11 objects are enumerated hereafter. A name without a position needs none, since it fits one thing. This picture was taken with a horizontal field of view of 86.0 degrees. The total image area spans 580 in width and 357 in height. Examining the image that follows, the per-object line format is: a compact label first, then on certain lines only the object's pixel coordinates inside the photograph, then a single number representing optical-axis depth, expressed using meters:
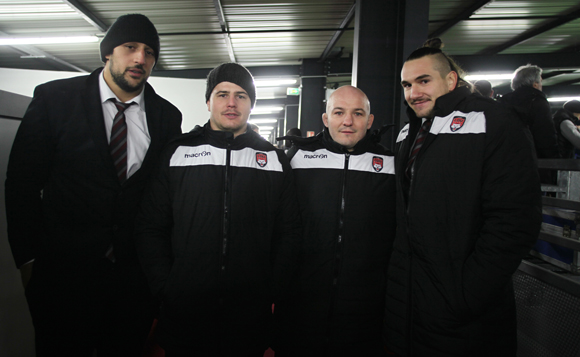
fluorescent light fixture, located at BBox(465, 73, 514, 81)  8.72
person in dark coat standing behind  3.08
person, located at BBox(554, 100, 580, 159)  3.25
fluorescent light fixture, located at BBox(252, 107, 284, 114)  15.24
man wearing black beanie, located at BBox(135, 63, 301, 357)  1.50
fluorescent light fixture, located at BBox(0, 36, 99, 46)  6.93
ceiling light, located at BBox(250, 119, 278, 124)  19.50
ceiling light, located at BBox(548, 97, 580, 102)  11.94
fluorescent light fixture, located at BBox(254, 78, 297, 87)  9.84
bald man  1.67
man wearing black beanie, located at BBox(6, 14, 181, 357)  1.45
